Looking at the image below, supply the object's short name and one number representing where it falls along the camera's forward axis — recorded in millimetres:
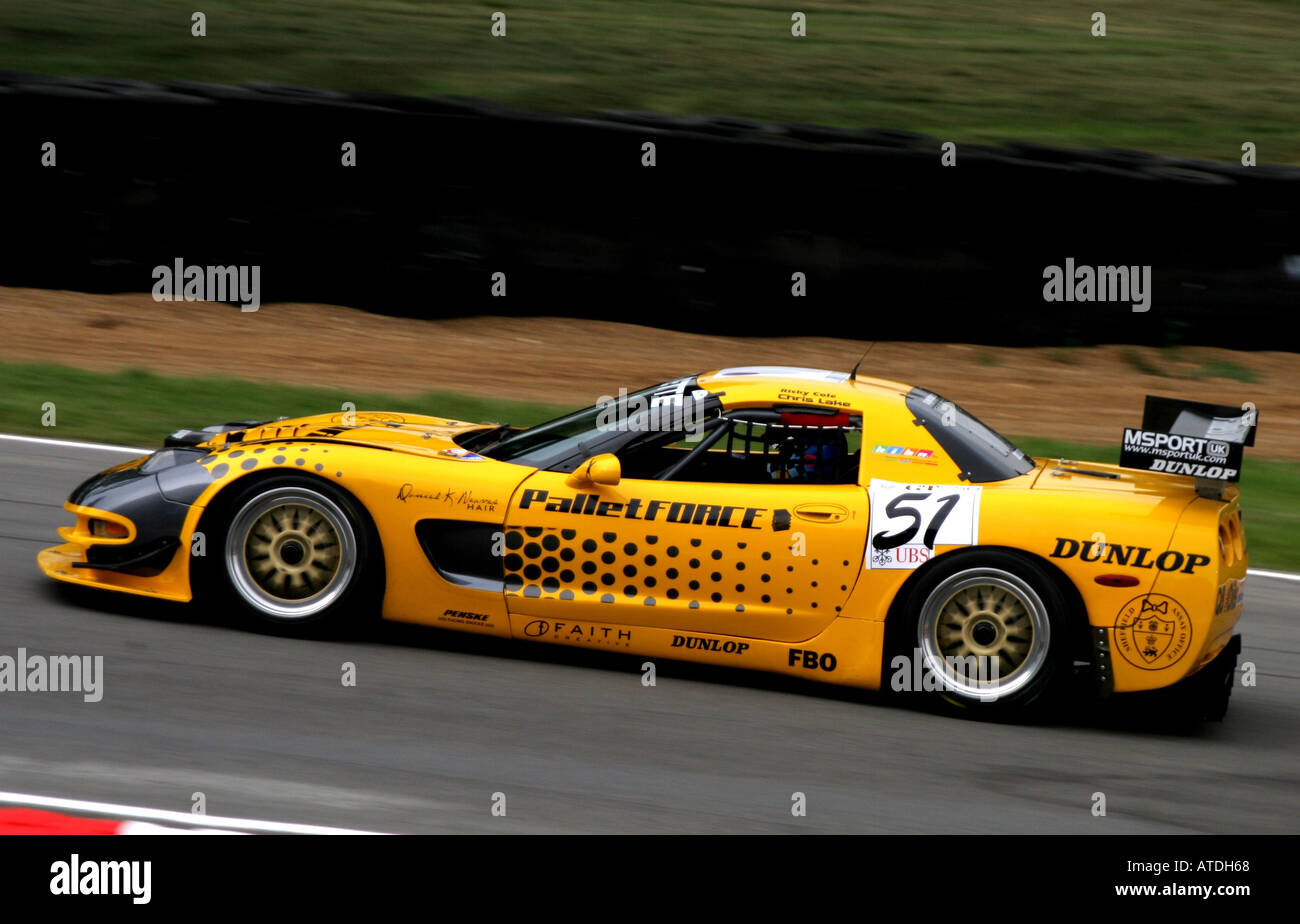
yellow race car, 12234
